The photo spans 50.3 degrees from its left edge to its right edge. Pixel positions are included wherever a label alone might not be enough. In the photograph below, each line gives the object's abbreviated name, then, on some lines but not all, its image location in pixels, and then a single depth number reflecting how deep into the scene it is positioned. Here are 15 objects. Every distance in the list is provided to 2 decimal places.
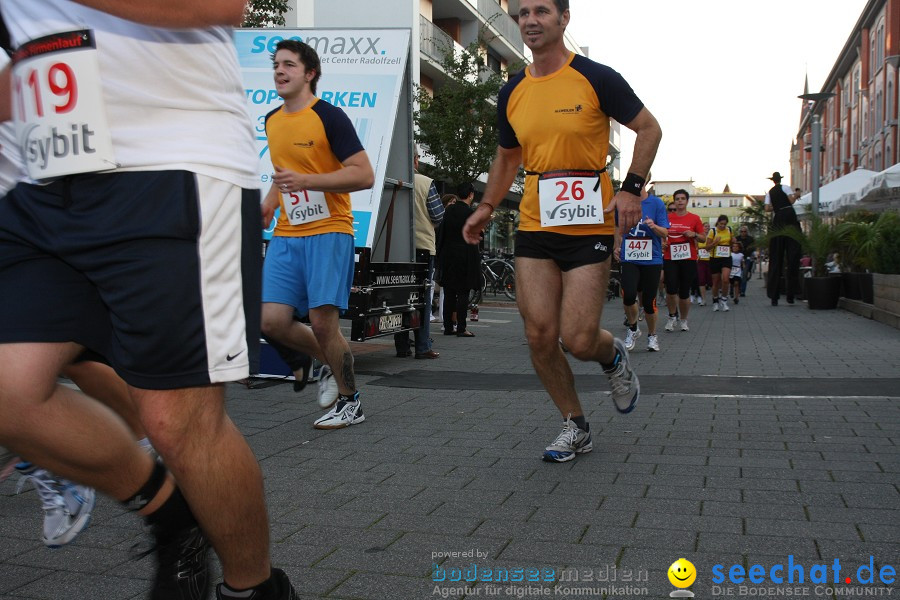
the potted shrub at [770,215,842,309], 18.36
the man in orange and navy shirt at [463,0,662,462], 4.61
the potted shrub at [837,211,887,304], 15.91
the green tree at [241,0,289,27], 14.60
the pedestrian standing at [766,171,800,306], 19.89
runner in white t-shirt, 1.99
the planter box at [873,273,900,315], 13.30
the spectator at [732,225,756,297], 26.73
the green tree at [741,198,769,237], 54.91
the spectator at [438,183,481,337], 12.33
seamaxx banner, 9.19
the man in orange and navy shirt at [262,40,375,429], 5.42
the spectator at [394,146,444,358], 10.67
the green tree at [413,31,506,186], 21.11
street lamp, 23.68
